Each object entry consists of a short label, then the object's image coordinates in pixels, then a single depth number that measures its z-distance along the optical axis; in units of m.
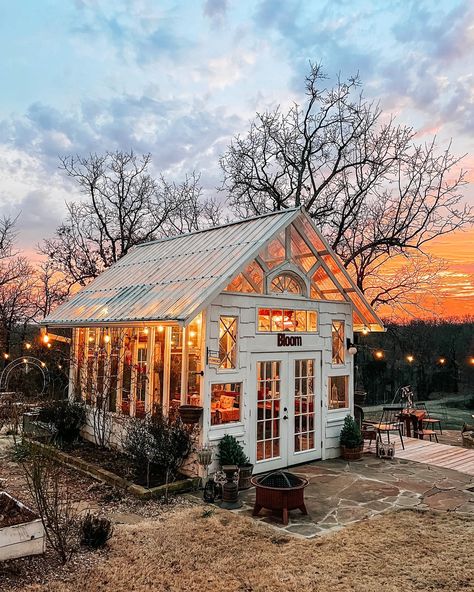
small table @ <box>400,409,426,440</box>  13.69
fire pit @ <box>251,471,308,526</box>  6.55
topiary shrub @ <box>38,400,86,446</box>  10.54
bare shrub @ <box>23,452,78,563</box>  4.98
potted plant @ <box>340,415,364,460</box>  10.21
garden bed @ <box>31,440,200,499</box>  7.48
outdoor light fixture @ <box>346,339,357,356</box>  10.67
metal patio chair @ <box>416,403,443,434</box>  13.59
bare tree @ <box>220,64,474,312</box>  16.94
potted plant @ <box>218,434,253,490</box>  8.02
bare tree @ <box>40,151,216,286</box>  22.98
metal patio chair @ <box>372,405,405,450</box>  11.50
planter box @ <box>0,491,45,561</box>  5.00
